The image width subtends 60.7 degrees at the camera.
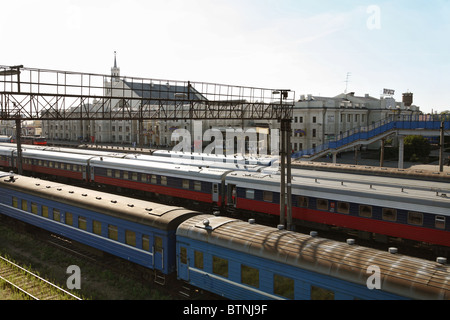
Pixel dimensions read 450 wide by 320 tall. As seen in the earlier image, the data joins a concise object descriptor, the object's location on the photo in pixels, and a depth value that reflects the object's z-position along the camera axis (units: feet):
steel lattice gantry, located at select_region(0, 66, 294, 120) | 68.59
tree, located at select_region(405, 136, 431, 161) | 178.09
